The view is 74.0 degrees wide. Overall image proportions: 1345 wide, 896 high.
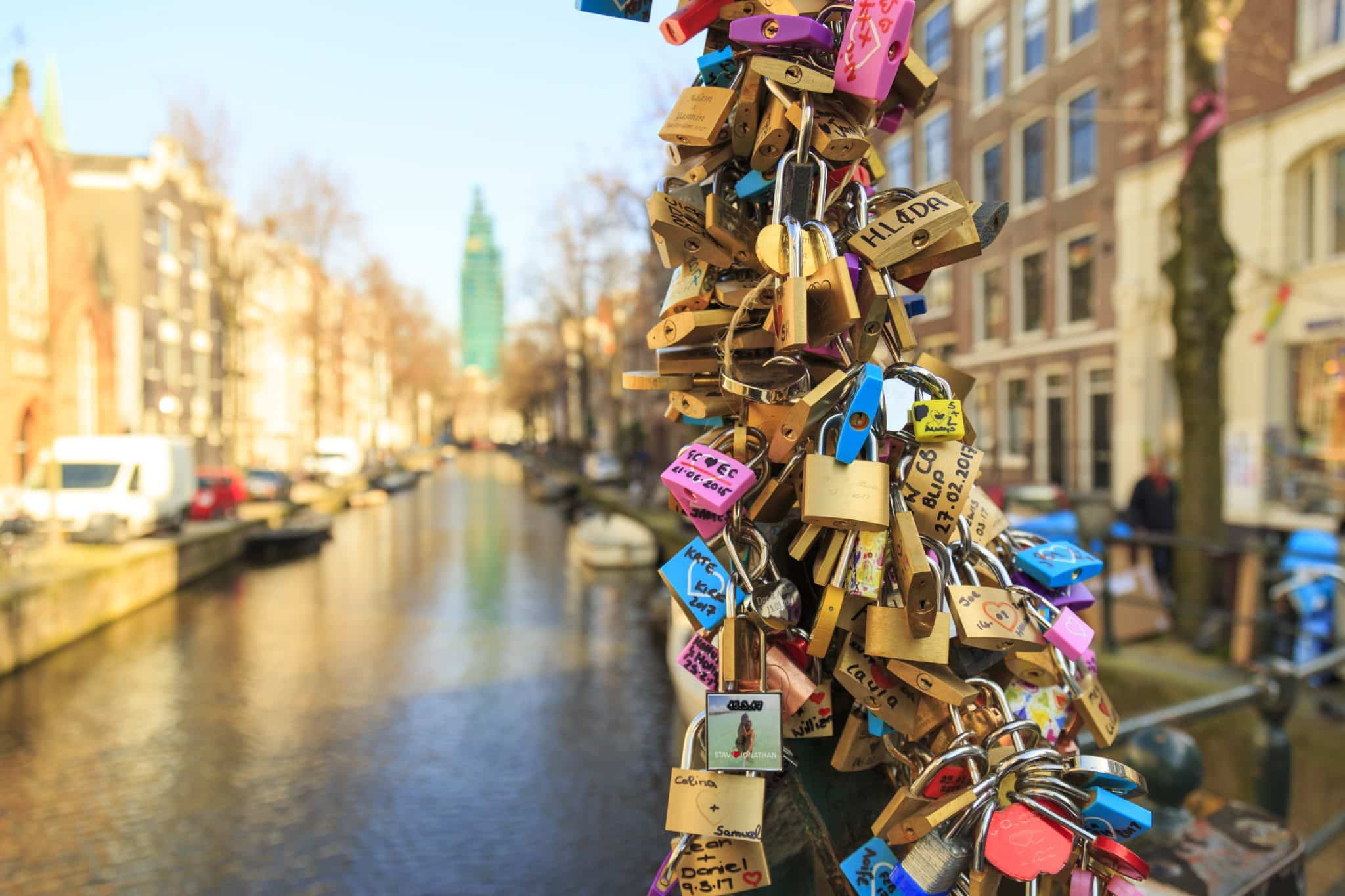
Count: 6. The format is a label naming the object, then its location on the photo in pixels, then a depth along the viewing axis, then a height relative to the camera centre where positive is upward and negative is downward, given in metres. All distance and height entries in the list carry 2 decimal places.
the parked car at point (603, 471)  41.69 -2.00
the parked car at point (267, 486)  32.91 -2.08
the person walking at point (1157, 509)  10.41 -0.97
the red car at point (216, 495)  24.27 -1.82
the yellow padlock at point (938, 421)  1.12 +0.01
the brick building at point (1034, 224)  19.72 +4.77
